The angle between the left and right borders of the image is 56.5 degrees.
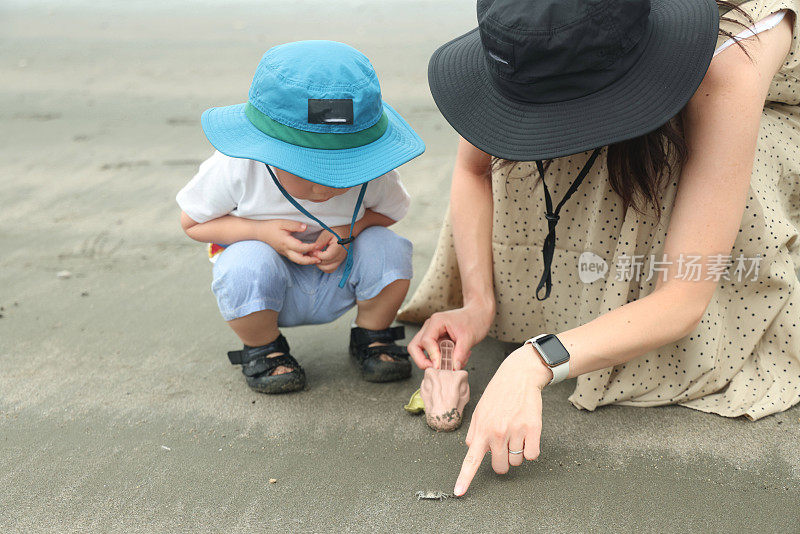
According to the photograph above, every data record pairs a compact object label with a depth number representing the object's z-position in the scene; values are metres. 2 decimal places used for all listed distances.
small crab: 1.45
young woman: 1.22
